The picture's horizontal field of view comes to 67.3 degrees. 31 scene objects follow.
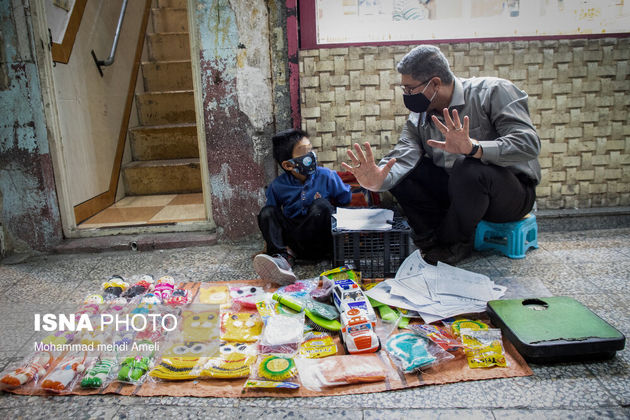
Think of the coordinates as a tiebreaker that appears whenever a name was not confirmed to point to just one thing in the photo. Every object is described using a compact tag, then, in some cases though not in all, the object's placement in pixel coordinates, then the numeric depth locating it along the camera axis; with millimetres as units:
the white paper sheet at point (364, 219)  2404
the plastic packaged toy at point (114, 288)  2262
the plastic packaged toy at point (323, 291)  2096
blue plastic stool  2646
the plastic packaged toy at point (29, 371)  1607
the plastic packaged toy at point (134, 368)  1623
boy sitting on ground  2635
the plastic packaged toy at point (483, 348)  1644
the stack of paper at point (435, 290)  1992
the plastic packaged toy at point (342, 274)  2303
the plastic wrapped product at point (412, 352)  1636
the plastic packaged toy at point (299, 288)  2178
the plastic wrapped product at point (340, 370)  1580
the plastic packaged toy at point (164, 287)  2219
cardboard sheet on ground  1553
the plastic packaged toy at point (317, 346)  1747
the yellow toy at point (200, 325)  1867
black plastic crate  2406
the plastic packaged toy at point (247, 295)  2143
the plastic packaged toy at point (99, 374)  1600
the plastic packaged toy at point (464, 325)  1819
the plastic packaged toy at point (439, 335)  1718
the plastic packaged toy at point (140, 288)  2260
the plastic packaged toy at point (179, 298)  2174
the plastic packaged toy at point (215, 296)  2229
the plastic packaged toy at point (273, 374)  1562
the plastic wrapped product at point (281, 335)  1779
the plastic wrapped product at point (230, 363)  1623
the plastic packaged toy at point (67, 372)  1596
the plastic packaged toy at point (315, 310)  1924
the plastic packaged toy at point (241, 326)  1875
